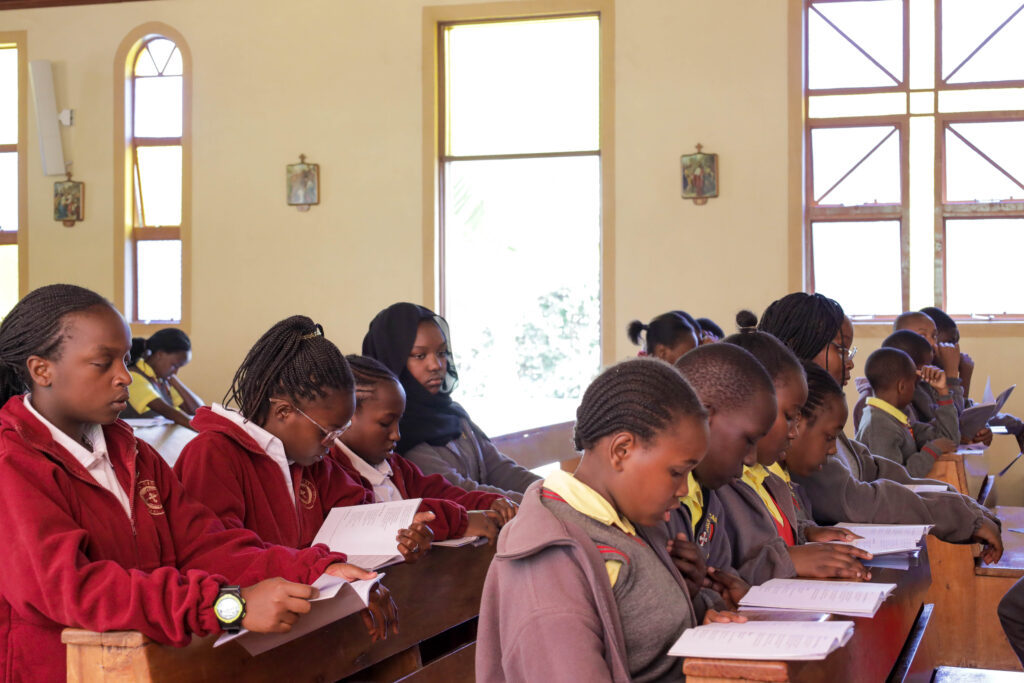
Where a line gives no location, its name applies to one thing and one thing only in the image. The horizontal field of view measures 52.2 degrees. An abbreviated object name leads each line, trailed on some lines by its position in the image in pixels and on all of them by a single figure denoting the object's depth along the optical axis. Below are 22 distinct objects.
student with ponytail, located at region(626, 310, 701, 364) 5.11
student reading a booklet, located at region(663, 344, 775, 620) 2.05
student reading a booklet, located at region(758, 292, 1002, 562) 2.86
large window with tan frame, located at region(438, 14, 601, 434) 8.84
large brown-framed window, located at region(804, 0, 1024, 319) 8.13
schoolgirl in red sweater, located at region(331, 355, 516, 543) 2.88
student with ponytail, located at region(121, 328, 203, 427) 6.89
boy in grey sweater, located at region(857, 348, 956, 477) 4.27
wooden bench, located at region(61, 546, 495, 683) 1.75
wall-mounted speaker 9.58
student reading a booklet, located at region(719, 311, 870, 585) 2.09
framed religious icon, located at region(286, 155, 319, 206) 9.26
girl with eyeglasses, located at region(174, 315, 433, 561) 2.37
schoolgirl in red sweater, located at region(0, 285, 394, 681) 1.80
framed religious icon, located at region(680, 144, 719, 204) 8.36
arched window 9.68
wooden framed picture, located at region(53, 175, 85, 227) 9.61
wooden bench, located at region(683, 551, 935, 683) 1.38
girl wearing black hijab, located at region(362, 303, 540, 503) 3.45
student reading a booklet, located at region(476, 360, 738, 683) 1.55
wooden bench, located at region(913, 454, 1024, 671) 3.42
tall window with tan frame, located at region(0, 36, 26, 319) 9.95
